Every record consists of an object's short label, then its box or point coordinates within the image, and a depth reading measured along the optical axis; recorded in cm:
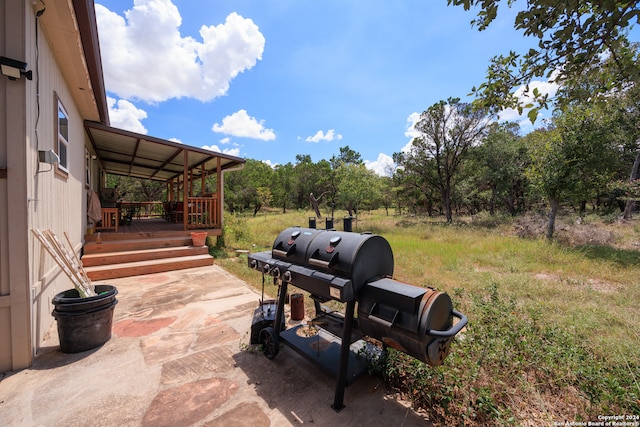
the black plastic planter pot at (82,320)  279
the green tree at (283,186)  3428
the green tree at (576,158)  916
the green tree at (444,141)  1741
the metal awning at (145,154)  697
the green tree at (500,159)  1831
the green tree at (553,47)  154
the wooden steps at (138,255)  574
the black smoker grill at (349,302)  173
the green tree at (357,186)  1898
